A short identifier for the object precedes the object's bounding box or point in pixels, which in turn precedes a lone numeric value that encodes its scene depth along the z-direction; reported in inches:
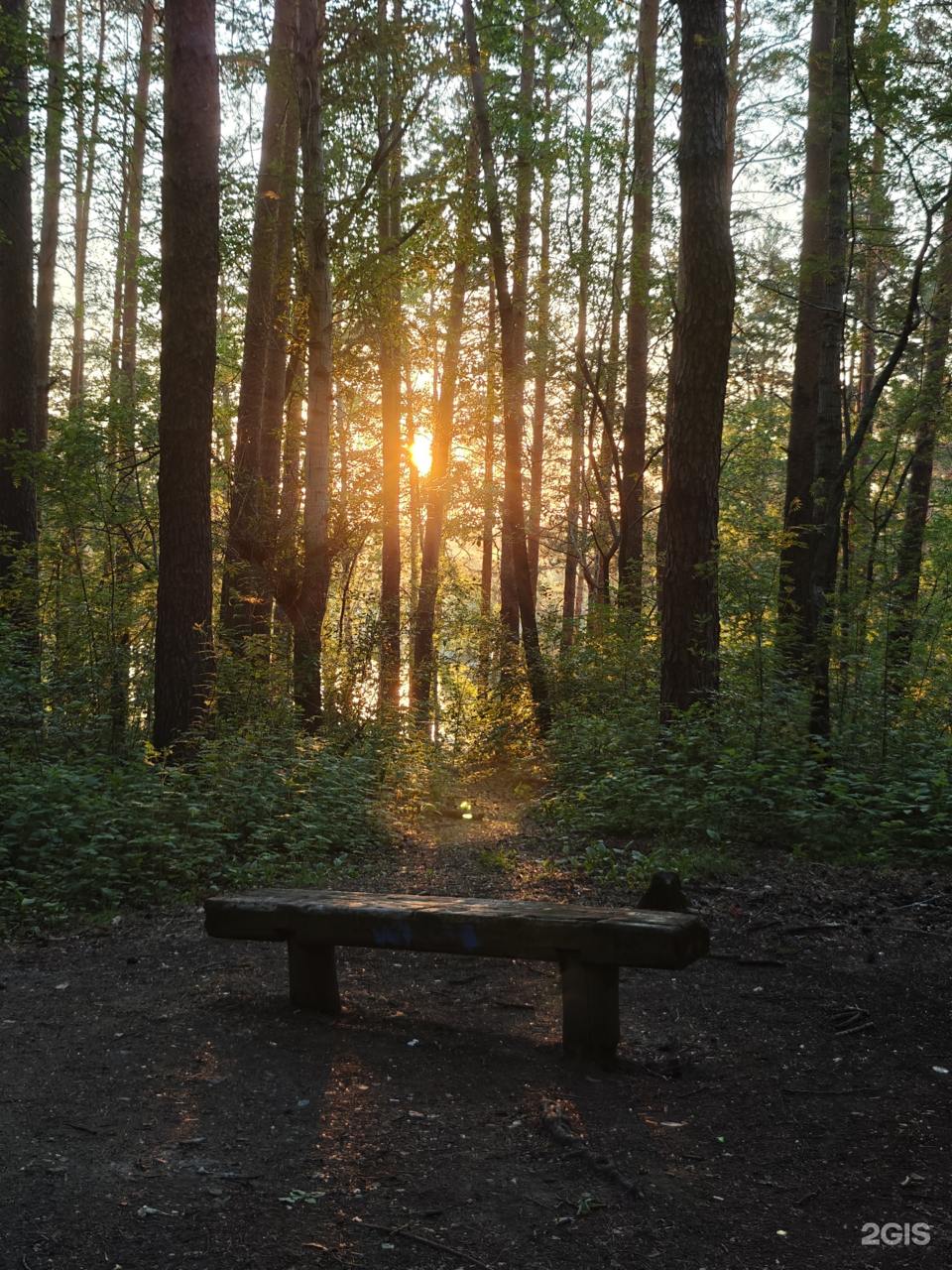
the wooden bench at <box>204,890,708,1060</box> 147.2
